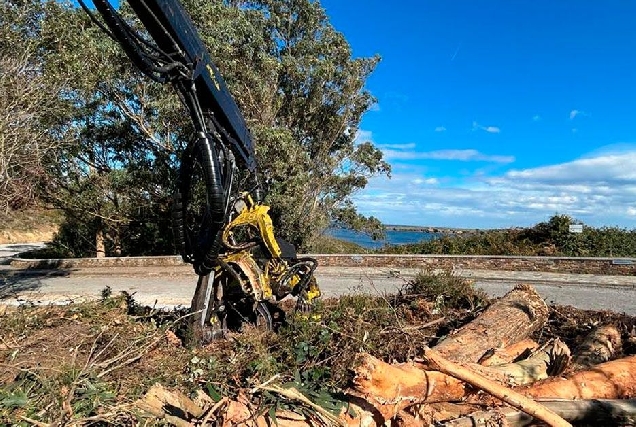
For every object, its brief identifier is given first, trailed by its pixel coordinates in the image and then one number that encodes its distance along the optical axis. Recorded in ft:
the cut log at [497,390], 10.14
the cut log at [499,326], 17.31
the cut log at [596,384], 12.64
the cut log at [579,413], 10.95
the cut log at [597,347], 17.08
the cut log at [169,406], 9.53
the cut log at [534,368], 13.67
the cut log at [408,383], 10.85
